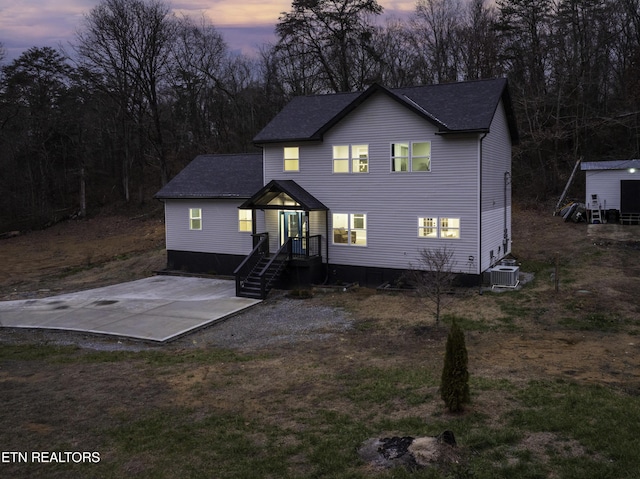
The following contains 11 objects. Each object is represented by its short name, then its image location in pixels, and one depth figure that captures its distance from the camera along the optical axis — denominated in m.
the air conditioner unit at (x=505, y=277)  18.31
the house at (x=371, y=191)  18.81
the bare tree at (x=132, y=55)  43.06
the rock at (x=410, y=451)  6.39
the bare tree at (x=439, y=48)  43.03
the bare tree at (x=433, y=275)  14.83
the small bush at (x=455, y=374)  7.91
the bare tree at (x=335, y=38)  39.72
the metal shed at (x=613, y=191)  28.09
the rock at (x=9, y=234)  42.16
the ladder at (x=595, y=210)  29.27
